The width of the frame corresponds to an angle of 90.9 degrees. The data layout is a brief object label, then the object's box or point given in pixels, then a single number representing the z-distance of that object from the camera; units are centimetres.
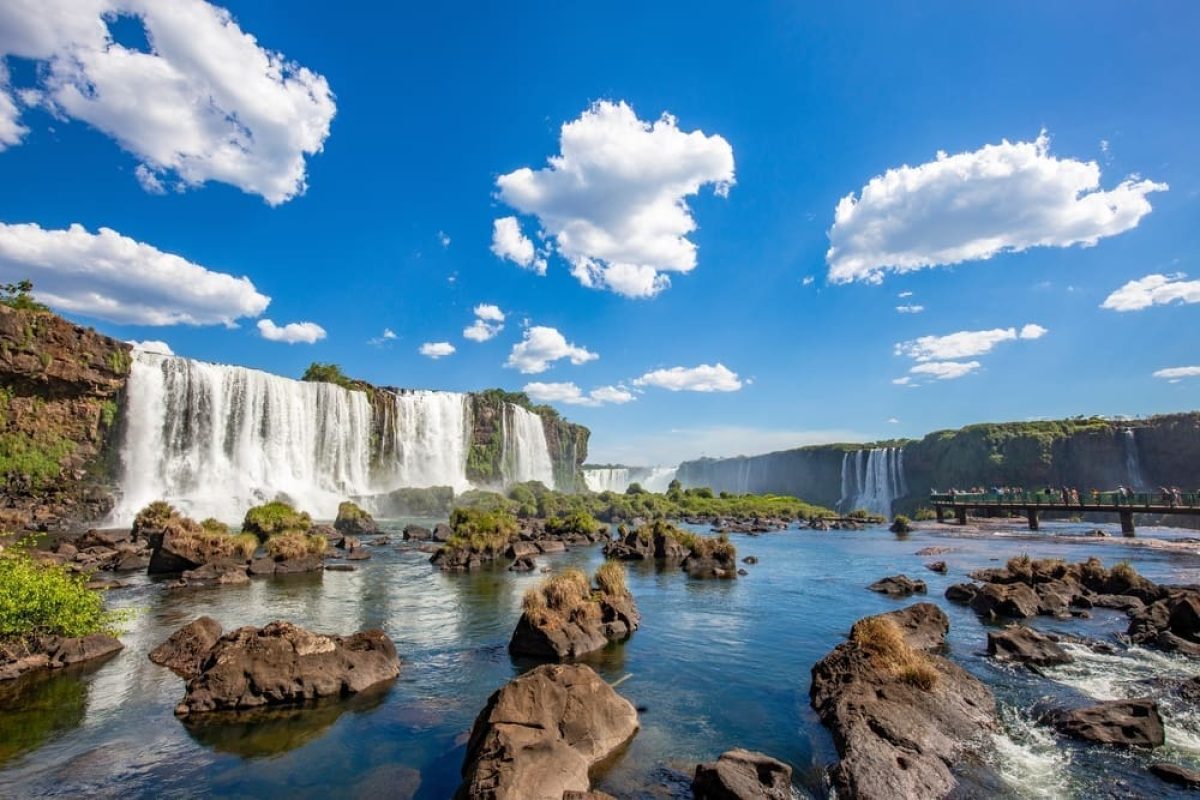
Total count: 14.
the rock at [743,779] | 851
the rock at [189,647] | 1512
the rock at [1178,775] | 902
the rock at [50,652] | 1418
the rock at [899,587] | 2680
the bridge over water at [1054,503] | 4772
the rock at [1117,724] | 1054
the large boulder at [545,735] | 807
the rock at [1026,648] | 1547
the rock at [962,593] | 2425
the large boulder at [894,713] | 914
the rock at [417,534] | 4812
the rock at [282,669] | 1254
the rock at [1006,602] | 2155
